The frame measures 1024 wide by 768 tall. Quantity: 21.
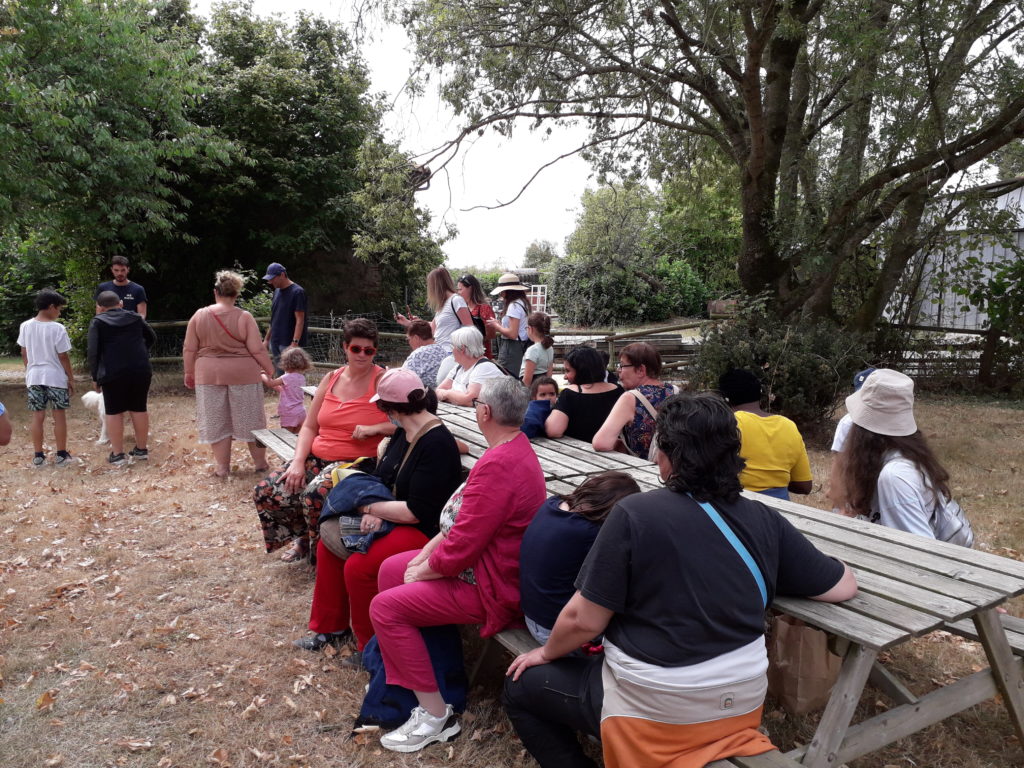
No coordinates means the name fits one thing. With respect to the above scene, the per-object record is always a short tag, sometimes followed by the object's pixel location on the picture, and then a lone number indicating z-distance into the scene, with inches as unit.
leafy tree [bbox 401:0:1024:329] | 284.4
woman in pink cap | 127.1
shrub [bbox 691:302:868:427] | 298.5
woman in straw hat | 290.4
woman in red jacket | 108.1
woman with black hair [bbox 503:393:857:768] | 78.4
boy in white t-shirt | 280.2
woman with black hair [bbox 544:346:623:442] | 175.3
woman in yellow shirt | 138.9
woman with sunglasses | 170.4
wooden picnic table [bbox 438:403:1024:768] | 84.7
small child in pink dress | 248.5
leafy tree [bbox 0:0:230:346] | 372.8
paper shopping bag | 112.8
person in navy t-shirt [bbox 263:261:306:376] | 289.5
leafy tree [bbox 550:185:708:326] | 1075.3
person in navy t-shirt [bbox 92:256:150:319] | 329.4
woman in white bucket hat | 117.3
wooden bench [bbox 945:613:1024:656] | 90.4
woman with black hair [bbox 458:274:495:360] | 262.8
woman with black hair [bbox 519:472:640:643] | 98.2
